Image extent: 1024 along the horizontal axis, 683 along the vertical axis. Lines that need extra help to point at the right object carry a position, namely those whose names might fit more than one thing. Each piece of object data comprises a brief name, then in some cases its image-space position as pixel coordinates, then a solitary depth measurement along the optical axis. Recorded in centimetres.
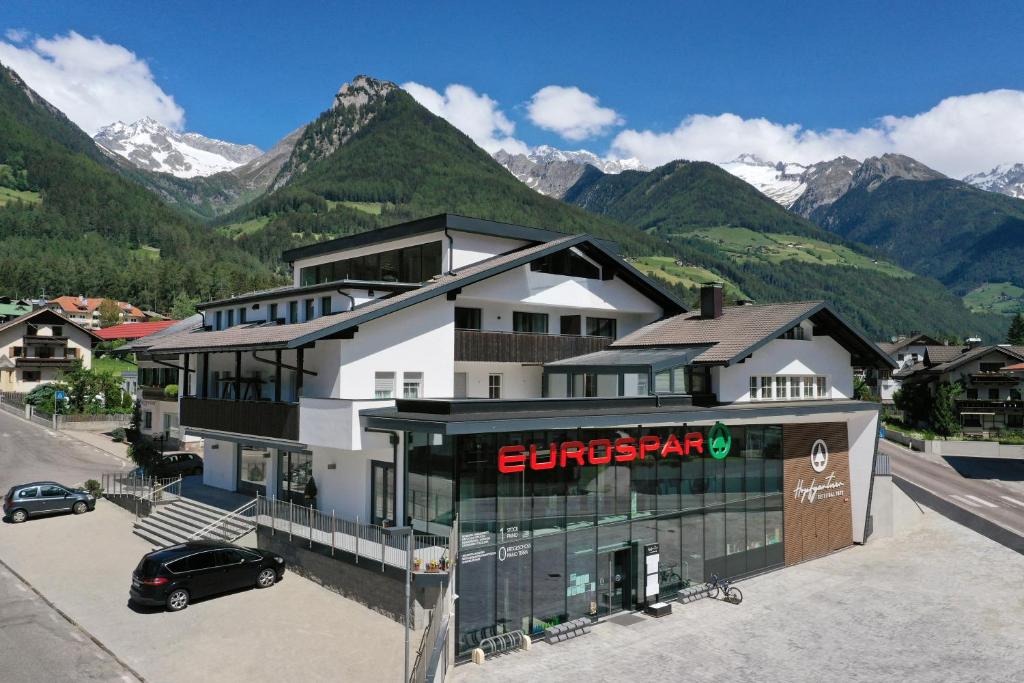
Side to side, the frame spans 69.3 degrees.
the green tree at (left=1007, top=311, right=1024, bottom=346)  12988
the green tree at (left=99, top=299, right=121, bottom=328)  13325
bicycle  2642
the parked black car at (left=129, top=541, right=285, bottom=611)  2222
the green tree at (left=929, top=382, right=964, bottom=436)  7612
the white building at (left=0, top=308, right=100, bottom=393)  7938
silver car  3241
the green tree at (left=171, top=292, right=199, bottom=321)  14669
